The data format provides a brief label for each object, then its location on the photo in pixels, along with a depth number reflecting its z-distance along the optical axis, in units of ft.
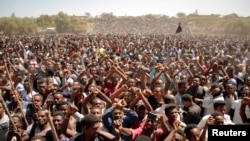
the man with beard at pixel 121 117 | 14.07
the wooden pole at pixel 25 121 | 17.03
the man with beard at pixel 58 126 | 13.71
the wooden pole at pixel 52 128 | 12.19
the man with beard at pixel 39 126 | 14.65
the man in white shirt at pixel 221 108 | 16.38
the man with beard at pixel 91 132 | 12.36
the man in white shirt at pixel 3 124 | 15.88
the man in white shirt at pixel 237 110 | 18.34
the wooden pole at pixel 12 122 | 14.42
